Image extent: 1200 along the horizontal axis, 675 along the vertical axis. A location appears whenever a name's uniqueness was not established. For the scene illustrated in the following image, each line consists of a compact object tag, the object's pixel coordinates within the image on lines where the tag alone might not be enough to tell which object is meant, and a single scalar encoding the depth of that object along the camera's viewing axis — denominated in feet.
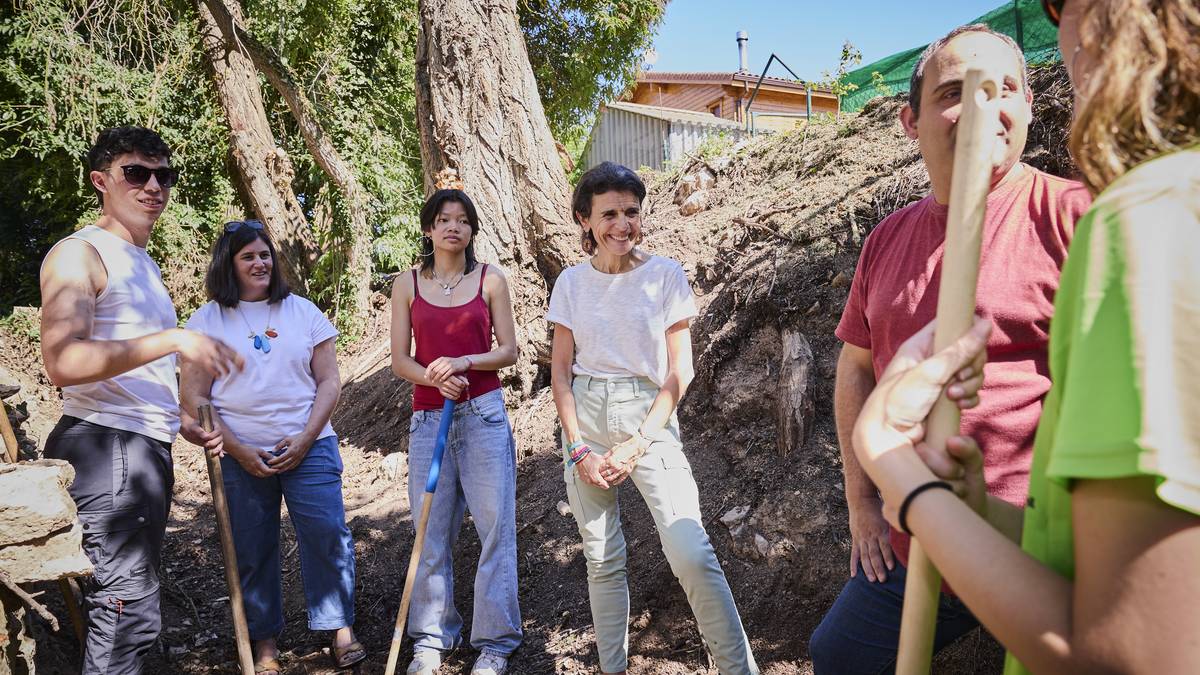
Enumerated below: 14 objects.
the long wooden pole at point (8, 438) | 12.57
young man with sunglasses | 9.35
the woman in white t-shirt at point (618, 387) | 10.02
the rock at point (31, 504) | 8.79
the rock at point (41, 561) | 8.93
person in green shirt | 2.35
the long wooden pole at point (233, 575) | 10.48
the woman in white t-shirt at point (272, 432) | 12.06
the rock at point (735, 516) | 13.25
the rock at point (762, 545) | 12.53
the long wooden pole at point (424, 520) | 11.28
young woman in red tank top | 12.09
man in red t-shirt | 5.78
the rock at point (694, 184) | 21.71
